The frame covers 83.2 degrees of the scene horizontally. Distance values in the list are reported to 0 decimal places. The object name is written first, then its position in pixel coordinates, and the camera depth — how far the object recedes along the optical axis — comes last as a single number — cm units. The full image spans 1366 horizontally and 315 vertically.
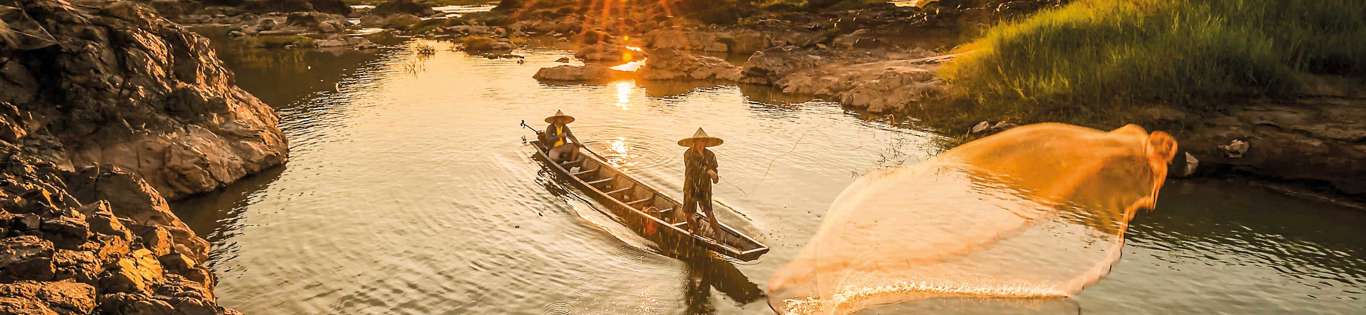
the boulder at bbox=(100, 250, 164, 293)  992
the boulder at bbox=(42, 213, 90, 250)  1030
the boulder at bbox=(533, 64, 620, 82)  4159
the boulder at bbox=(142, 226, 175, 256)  1259
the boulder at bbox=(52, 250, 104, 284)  956
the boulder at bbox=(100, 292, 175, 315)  925
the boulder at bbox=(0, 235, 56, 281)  907
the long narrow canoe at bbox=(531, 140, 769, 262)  1427
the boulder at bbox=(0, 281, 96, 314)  830
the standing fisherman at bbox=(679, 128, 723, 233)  1488
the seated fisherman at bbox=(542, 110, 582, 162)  2172
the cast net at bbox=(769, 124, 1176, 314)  1360
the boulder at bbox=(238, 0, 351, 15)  8219
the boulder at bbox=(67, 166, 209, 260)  1423
